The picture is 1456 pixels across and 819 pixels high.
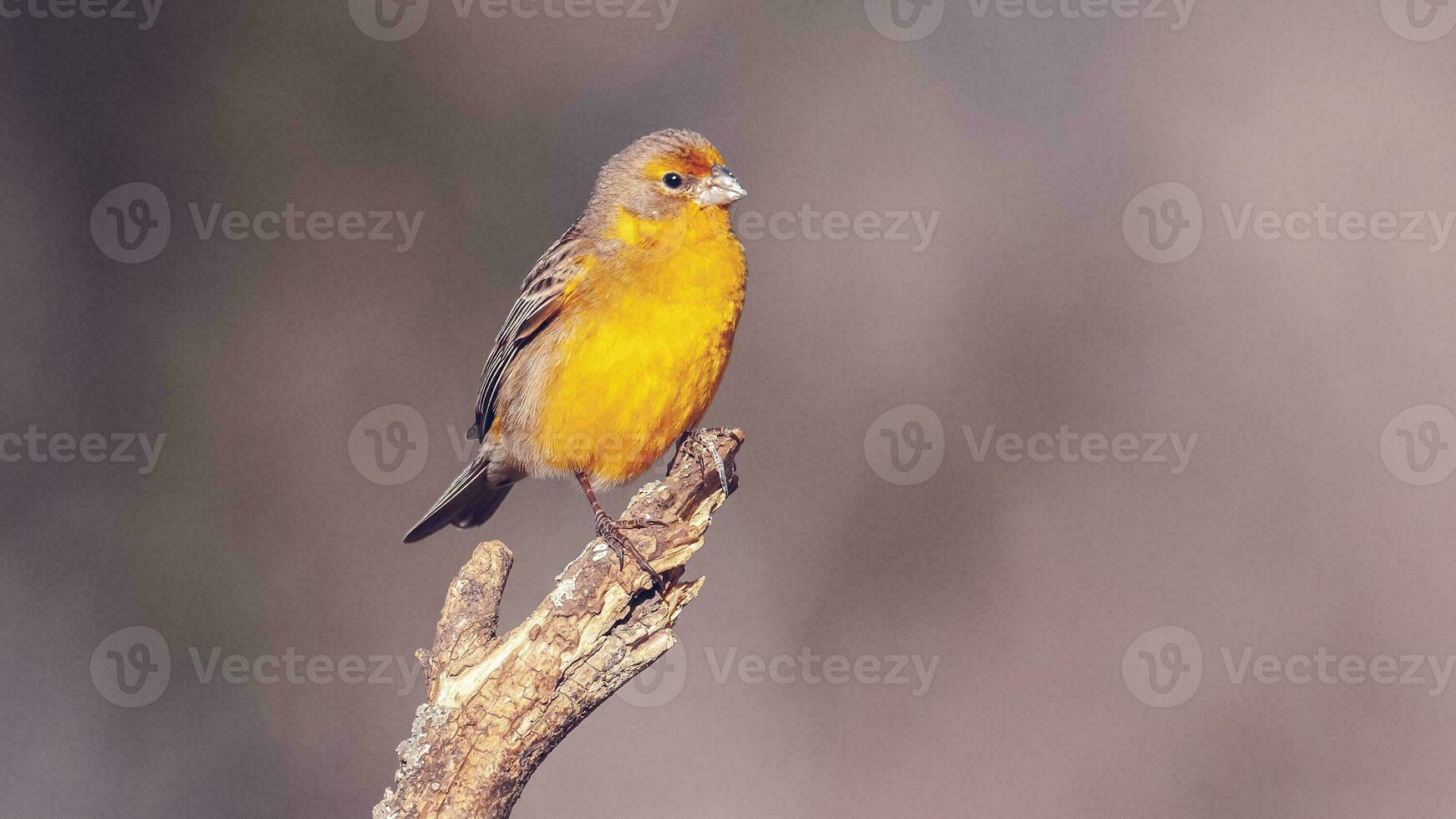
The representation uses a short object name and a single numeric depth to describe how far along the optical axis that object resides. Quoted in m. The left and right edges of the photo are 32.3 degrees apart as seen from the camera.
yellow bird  9.34
